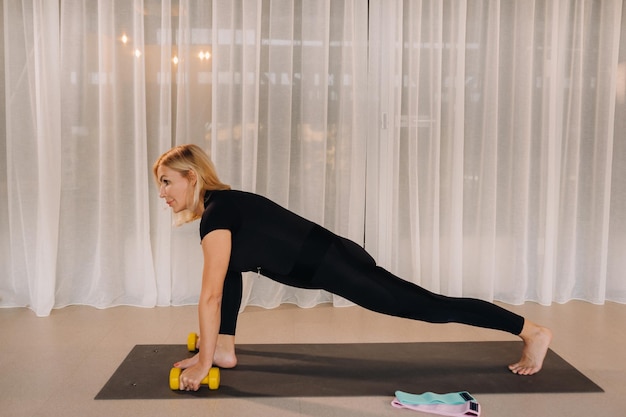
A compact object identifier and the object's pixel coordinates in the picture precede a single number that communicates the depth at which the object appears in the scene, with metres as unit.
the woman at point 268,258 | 2.46
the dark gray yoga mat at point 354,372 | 2.52
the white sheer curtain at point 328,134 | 3.65
